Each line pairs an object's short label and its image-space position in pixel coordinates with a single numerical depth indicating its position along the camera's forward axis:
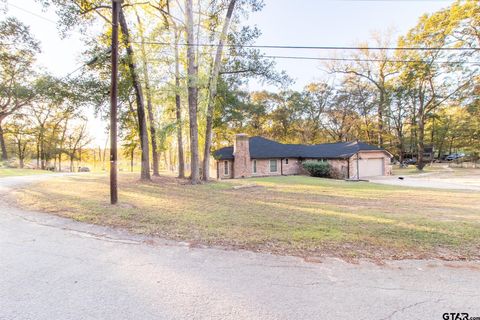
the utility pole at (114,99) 7.31
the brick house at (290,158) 22.73
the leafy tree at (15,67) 18.41
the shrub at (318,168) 23.11
